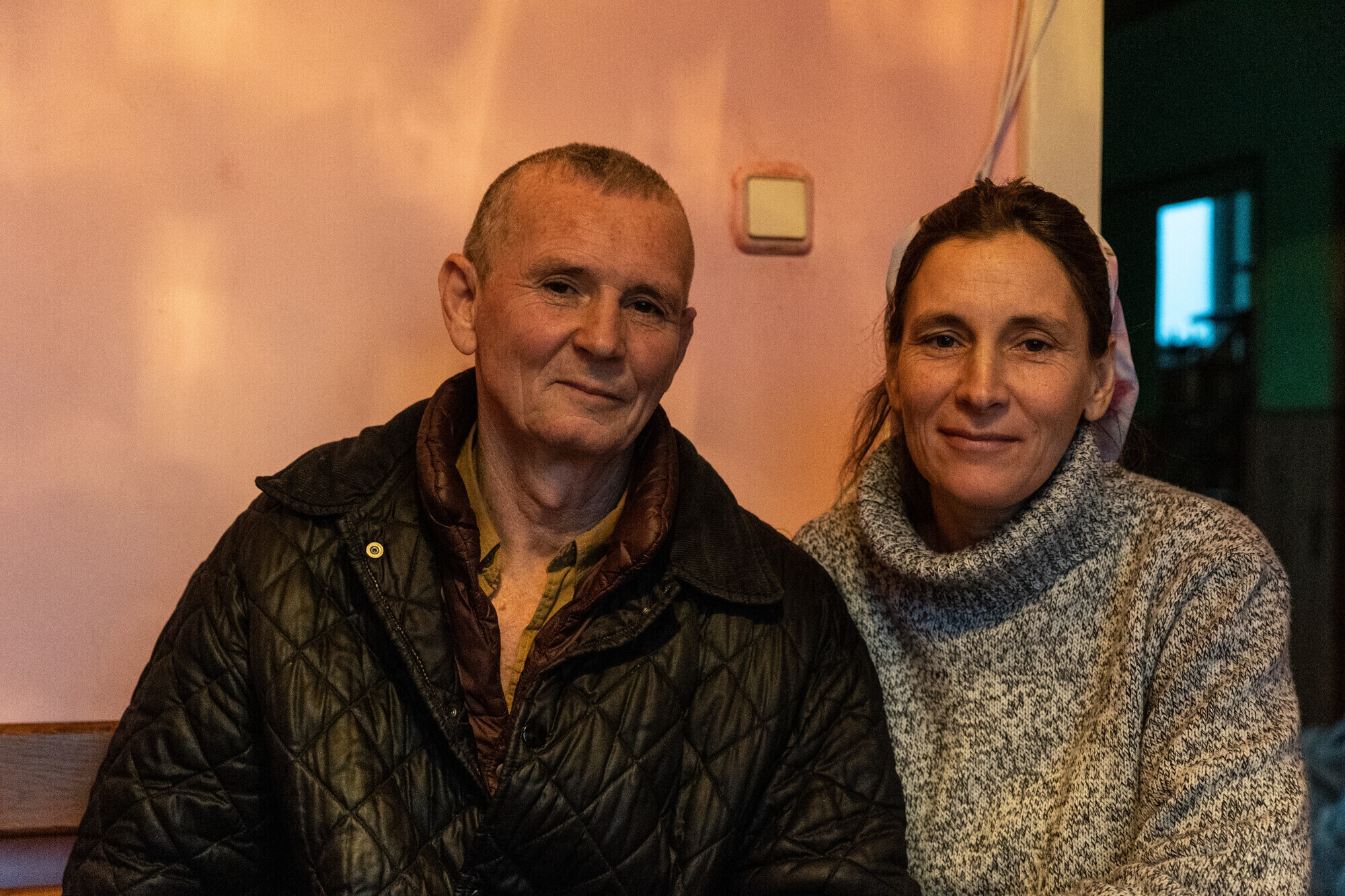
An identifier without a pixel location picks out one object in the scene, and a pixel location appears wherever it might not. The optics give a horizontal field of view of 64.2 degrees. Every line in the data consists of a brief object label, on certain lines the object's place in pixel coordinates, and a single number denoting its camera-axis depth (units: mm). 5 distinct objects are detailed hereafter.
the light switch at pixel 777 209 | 1797
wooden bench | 1520
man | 1231
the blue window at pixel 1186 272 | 4910
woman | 1225
